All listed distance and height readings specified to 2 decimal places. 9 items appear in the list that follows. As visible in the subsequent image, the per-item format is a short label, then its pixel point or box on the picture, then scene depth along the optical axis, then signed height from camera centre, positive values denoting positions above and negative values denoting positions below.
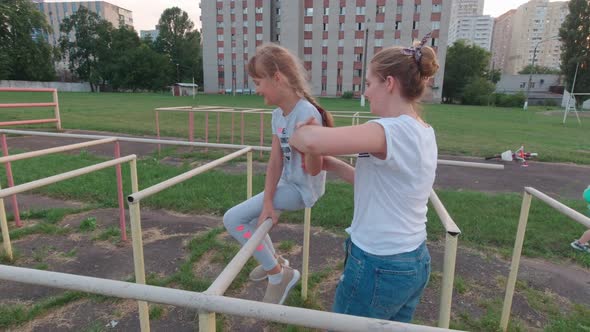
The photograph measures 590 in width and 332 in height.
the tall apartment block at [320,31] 43.38 +7.95
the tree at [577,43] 39.94 +6.09
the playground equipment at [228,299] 0.73 -0.47
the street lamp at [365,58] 27.44 +3.95
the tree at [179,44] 65.00 +8.08
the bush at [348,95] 44.59 -0.34
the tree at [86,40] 56.00 +7.22
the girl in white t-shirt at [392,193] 1.12 -0.34
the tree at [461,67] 47.38 +3.68
